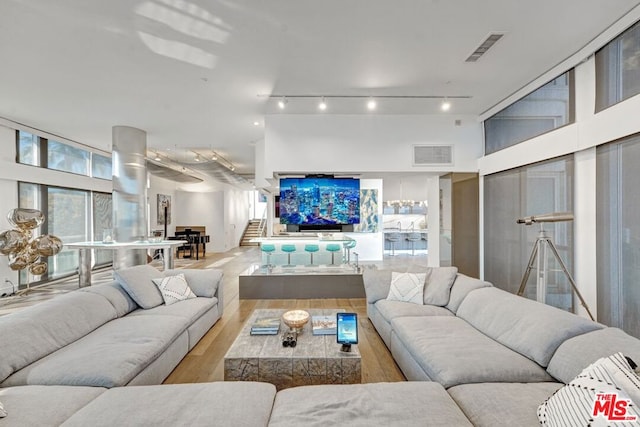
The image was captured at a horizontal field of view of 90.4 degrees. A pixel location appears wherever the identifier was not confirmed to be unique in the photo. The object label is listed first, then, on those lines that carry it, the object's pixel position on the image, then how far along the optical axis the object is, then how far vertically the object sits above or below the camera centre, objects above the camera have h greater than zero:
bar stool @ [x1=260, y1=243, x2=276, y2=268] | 6.61 -0.78
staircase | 15.71 -1.06
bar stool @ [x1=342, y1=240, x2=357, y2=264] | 6.58 -0.73
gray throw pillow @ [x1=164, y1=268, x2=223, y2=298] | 4.12 -0.90
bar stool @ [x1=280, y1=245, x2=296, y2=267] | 6.61 -0.79
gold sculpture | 5.51 -0.54
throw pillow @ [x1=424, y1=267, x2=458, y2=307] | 3.68 -0.89
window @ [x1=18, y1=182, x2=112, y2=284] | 6.79 -0.06
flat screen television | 6.36 +0.20
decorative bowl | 2.90 -1.00
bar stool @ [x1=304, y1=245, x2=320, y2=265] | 6.62 -0.79
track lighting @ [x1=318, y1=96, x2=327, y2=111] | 5.07 +1.74
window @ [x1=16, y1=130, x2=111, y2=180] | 6.50 +1.33
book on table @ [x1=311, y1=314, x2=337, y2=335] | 2.92 -1.10
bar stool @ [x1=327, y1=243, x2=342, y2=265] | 6.59 -0.78
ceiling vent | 3.30 +1.80
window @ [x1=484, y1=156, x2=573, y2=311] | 4.12 -0.22
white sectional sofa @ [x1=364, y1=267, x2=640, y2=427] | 1.75 -1.03
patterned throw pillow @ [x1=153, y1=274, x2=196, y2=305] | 3.73 -0.92
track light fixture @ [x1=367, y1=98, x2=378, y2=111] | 4.97 +1.70
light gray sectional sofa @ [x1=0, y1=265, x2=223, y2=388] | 2.05 -1.01
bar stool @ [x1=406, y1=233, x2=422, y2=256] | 11.25 -0.99
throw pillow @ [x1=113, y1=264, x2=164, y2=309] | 3.49 -0.82
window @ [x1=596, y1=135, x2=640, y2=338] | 3.15 -0.27
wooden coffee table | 2.43 -1.20
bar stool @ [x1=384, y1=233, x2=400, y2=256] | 11.53 -1.01
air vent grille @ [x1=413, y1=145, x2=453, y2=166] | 5.89 +1.02
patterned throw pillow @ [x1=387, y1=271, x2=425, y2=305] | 3.76 -0.93
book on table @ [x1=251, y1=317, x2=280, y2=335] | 2.89 -1.08
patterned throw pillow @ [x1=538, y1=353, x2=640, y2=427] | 1.29 -0.82
